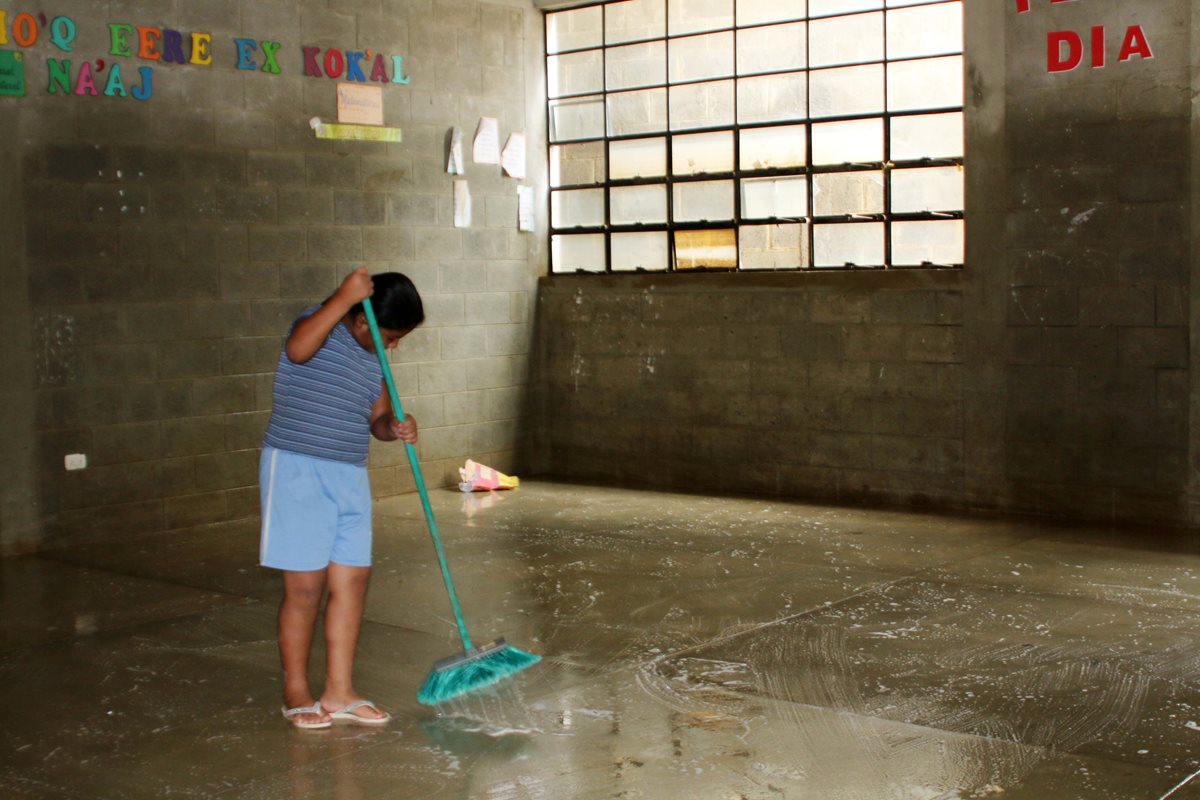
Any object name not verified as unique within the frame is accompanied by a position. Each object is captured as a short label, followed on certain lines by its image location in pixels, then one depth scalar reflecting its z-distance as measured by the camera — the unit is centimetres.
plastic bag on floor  859
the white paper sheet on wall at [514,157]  911
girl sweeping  386
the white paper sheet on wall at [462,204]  880
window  766
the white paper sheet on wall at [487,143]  892
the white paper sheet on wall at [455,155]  872
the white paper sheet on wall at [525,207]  925
